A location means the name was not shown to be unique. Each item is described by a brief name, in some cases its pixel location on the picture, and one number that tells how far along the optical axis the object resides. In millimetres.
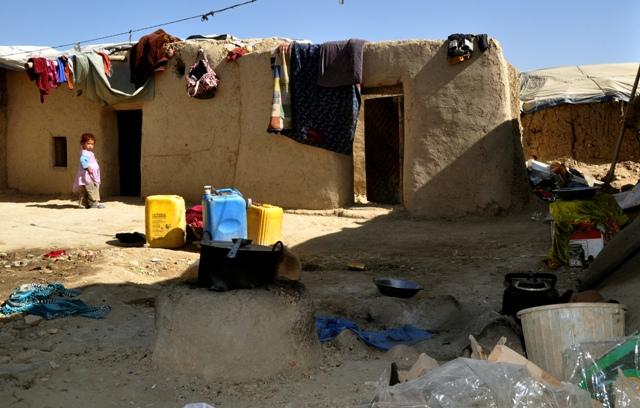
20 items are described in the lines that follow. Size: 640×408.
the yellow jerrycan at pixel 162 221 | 6977
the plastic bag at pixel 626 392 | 2309
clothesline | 11131
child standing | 9890
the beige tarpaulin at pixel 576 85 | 14555
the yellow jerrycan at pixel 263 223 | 6699
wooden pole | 8633
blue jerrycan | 6344
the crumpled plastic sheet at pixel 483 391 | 2281
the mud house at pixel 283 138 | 8859
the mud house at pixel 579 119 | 14422
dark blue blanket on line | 9328
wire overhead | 12802
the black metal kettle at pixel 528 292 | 3721
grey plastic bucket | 2918
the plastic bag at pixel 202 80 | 10156
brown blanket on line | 10688
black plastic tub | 3291
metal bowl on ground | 4836
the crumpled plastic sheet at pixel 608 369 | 2352
